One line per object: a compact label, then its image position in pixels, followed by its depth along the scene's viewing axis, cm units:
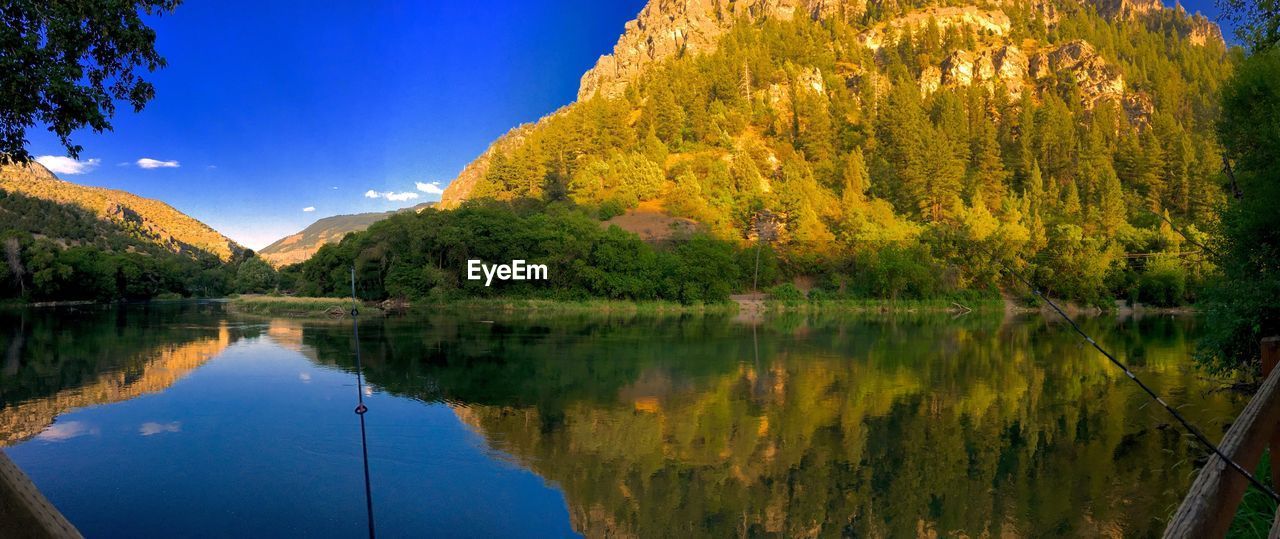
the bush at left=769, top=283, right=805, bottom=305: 7631
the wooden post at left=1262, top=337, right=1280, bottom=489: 531
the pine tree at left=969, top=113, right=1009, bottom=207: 10412
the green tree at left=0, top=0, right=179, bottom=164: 977
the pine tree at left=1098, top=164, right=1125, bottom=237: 8306
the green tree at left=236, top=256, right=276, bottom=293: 11831
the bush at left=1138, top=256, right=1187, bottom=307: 7125
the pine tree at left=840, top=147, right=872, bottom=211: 9800
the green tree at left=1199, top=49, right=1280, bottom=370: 1109
